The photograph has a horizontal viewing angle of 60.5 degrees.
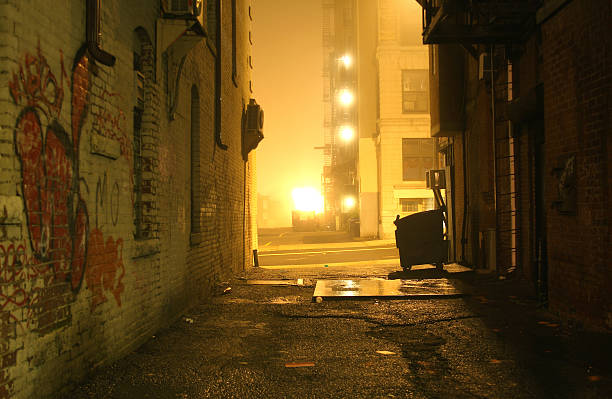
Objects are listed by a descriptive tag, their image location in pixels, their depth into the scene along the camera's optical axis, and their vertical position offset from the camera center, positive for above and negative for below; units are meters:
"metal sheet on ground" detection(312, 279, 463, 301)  9.42 -1.66
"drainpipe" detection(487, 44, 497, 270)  10.97 +1.42
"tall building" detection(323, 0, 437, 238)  31.53 +5.46
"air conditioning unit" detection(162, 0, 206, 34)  7.07 +2.69
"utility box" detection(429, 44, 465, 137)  14.50 +3.19
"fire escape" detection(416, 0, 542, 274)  9.63 +3.00
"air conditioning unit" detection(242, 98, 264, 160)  15.23 +2.26
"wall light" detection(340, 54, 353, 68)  42.74 +12.01
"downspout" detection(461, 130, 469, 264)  14.33 +0.13
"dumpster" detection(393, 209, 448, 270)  12.38 -0.84
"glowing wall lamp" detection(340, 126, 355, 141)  43.84 +6.18
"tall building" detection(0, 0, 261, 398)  3.62 +0.27
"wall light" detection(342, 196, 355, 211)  42.27 +0.10
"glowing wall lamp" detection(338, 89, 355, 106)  44.02 +9.26
